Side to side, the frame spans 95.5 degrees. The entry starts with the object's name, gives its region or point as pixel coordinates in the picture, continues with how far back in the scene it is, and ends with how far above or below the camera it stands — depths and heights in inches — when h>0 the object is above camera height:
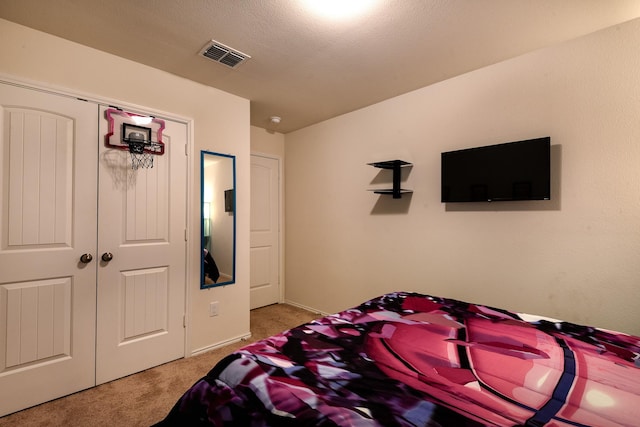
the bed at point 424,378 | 33.2 -22.6
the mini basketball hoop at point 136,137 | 88.1 +23.8
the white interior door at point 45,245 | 73.9 -8.8
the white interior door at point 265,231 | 158.4 -9.6
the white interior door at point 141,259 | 87.5 -14.9
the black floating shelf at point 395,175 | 112.3 +15.6
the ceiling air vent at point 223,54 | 84.8 +48.8
